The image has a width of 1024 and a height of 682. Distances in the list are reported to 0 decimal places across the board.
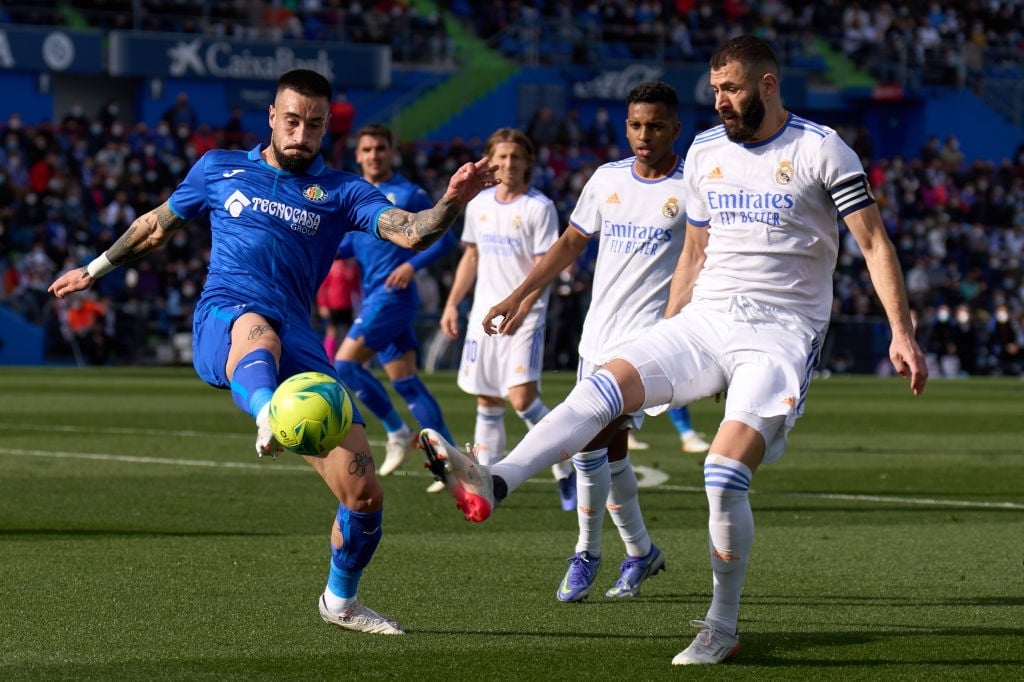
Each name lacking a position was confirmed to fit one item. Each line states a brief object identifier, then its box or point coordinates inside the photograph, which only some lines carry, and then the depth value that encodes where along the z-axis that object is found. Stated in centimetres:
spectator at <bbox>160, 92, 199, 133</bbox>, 6782
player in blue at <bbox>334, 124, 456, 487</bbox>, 2359
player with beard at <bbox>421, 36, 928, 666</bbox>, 1183
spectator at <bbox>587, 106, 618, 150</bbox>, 8050
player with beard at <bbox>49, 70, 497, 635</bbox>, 1256
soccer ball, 1119
